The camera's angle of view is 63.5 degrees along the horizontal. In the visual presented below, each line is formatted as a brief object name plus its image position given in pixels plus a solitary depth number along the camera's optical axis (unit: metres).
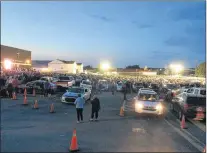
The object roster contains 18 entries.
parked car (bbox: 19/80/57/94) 16.00
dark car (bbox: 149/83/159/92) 22.12
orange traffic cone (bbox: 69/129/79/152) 5.07
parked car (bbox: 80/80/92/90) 19.33
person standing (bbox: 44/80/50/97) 15.73
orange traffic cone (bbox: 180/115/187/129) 8.06
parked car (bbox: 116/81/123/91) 24.37
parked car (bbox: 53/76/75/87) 18.86
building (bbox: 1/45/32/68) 42.67
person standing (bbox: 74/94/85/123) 8.12
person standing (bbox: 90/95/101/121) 8.50
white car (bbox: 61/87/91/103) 12.56
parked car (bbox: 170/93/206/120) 8.99
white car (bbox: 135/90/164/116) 9.73
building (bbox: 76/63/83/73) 79.95
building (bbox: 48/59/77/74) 69.88
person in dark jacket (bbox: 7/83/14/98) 13.61
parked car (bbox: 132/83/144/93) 23.65
